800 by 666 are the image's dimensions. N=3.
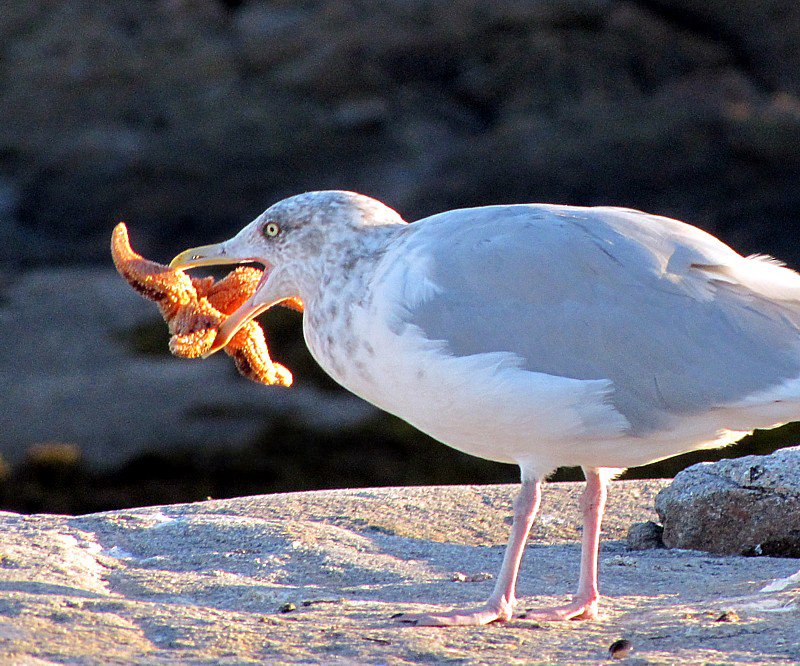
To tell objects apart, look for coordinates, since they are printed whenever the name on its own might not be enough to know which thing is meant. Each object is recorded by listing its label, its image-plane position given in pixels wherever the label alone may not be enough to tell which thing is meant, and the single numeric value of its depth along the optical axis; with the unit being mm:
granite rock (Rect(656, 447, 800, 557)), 12437
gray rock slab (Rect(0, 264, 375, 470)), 34094
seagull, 9156
